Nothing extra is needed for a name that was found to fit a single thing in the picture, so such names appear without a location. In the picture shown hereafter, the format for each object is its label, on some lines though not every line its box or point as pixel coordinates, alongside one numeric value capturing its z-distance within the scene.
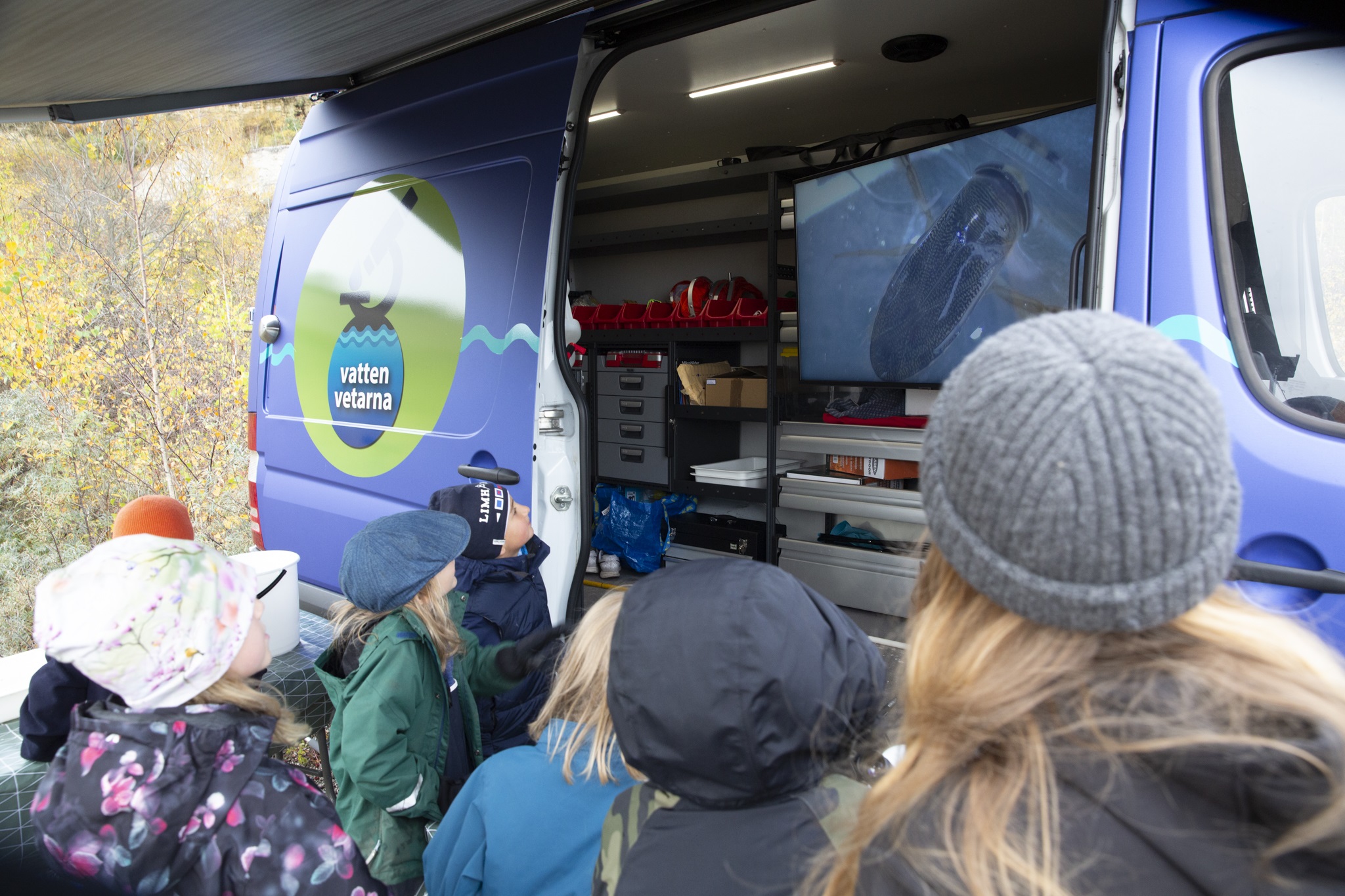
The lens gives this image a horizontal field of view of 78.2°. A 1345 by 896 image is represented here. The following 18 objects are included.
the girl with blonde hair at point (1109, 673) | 0.54
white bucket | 2.69
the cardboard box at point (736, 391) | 3.72
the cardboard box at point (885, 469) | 3.25
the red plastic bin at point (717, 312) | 3.84
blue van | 1.42
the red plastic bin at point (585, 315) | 4.38
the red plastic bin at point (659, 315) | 4.02
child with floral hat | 1.13
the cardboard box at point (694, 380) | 3.91
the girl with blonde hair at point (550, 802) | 1.18
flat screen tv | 2.74
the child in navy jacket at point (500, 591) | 2.08
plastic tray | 3.71
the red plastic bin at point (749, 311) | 3.73
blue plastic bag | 4.23
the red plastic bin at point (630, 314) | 4.20
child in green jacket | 1.61
